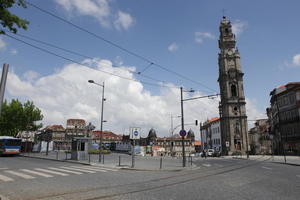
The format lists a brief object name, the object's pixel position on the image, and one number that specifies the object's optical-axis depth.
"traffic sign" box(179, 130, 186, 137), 20.37
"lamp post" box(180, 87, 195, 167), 20.10
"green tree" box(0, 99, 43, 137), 47.50
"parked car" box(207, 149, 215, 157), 53.38
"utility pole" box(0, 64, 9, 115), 5.26
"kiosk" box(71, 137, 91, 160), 24.22
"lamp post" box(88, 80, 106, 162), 24.10
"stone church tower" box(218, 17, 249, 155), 55.16
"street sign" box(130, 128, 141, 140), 18.65
